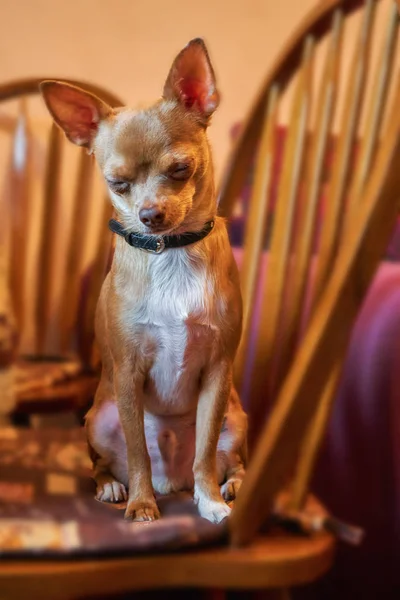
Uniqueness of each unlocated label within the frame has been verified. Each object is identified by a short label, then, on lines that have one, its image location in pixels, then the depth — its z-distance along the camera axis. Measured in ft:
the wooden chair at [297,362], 1.55
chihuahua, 1.53
